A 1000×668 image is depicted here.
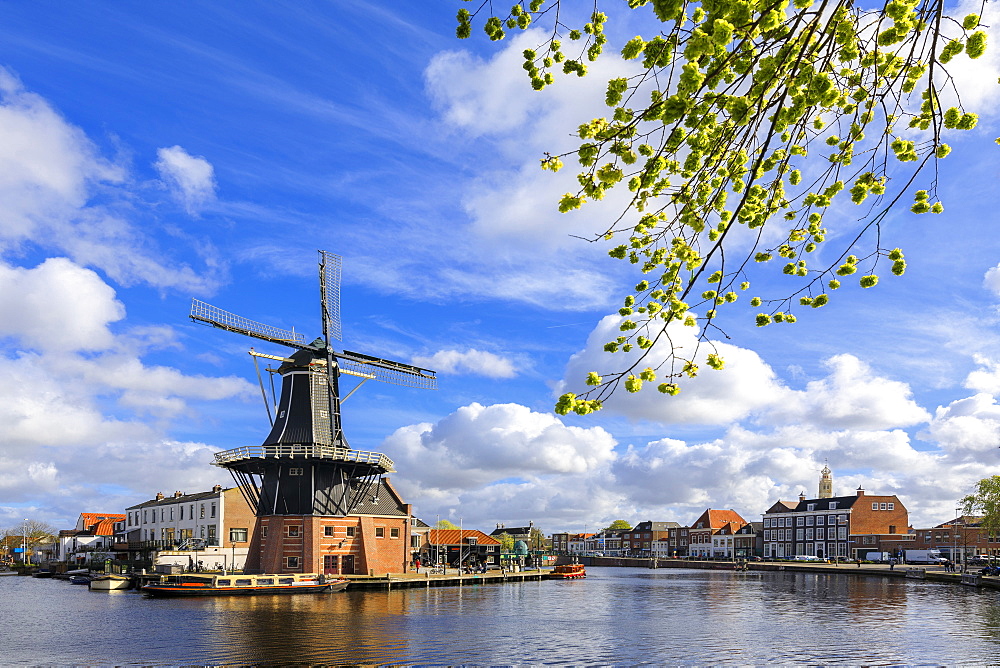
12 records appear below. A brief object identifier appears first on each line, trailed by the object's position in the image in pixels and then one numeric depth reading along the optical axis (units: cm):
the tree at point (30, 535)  15462
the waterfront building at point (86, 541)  11150
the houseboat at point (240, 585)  5444
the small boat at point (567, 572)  9046
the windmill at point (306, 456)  5978
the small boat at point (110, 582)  6262
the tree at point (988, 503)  7731
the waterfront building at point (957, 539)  11875
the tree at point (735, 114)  756
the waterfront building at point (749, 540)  14975
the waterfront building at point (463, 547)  9188
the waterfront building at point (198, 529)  7519
